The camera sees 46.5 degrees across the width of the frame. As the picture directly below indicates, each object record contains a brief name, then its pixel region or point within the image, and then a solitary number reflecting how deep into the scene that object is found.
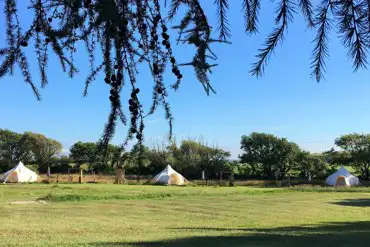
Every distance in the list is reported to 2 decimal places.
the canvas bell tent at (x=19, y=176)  44.29
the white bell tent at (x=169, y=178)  46.88
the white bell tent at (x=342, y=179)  44.83
